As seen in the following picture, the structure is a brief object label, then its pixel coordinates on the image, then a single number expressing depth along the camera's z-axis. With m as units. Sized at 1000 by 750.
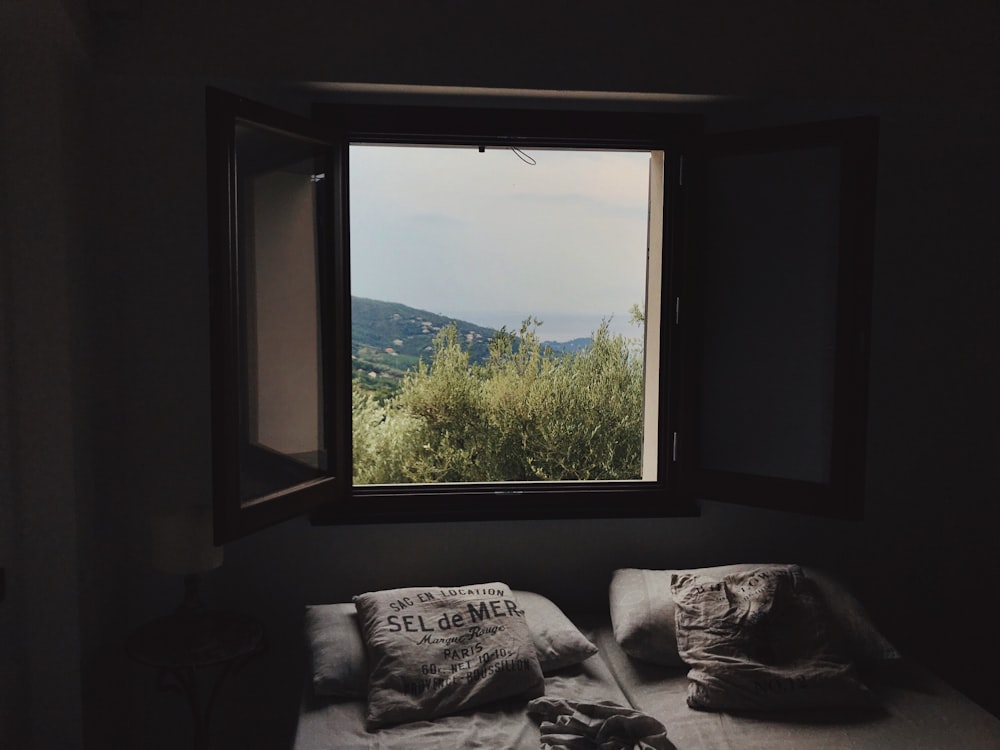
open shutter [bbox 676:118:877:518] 2.90
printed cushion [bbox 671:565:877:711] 2.49
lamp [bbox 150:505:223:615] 2.61
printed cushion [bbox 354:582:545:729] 2.42
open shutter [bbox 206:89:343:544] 2.45
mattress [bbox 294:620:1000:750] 2.29
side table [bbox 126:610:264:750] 2.57
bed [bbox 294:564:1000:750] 2.31
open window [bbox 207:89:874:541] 2.68
